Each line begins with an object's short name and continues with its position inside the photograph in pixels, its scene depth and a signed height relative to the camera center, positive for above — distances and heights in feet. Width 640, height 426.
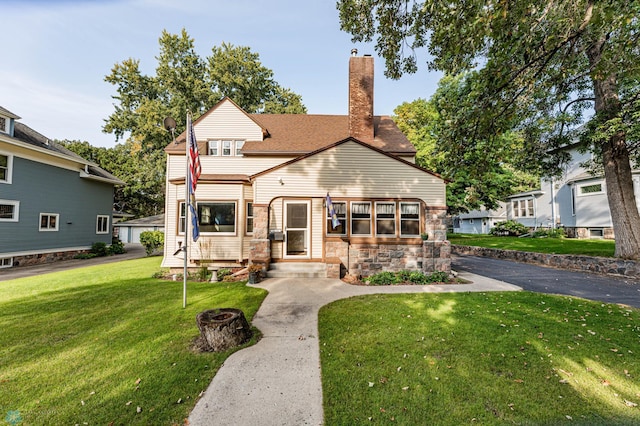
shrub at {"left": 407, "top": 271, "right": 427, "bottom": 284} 30.69 -6.09
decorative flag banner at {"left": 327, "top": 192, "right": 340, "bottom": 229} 31.94 +1.67
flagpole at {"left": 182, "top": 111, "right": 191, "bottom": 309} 22.40 +2.27
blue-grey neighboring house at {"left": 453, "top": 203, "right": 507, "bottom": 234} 102.42 +2.74
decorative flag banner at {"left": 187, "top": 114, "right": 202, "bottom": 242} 22.84 +5.22
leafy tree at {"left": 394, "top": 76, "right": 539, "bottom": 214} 23.17 +11.63
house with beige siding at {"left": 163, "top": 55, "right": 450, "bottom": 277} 33.45 +1.66
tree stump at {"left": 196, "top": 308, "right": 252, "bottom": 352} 14.87 -5.88
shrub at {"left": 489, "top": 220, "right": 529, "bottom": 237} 79.15 -0.68
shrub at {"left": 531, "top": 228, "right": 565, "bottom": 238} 69.10 -1.72
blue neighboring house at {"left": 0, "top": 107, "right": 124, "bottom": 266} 46.96 +6.33
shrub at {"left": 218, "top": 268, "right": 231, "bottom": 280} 33.37 -5.94
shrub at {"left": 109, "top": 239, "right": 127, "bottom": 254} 66.13 -4.98
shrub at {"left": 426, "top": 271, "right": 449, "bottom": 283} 30.85 -6.03
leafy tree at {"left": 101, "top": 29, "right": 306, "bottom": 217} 80.23 +45.60
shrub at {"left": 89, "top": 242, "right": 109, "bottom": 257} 62.54 -4.91
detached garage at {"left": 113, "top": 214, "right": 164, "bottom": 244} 100.53 +0.69
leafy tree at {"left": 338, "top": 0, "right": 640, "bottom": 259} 14.11 +11.47
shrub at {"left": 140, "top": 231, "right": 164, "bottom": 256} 59.47 -2.61
